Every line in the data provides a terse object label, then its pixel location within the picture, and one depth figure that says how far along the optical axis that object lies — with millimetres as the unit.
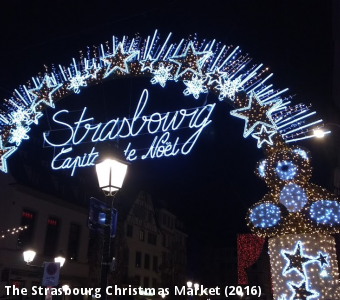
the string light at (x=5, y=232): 21000
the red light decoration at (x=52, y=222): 24975
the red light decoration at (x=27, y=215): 23127
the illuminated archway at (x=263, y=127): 8180
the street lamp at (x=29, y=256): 16562
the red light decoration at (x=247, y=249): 18231
